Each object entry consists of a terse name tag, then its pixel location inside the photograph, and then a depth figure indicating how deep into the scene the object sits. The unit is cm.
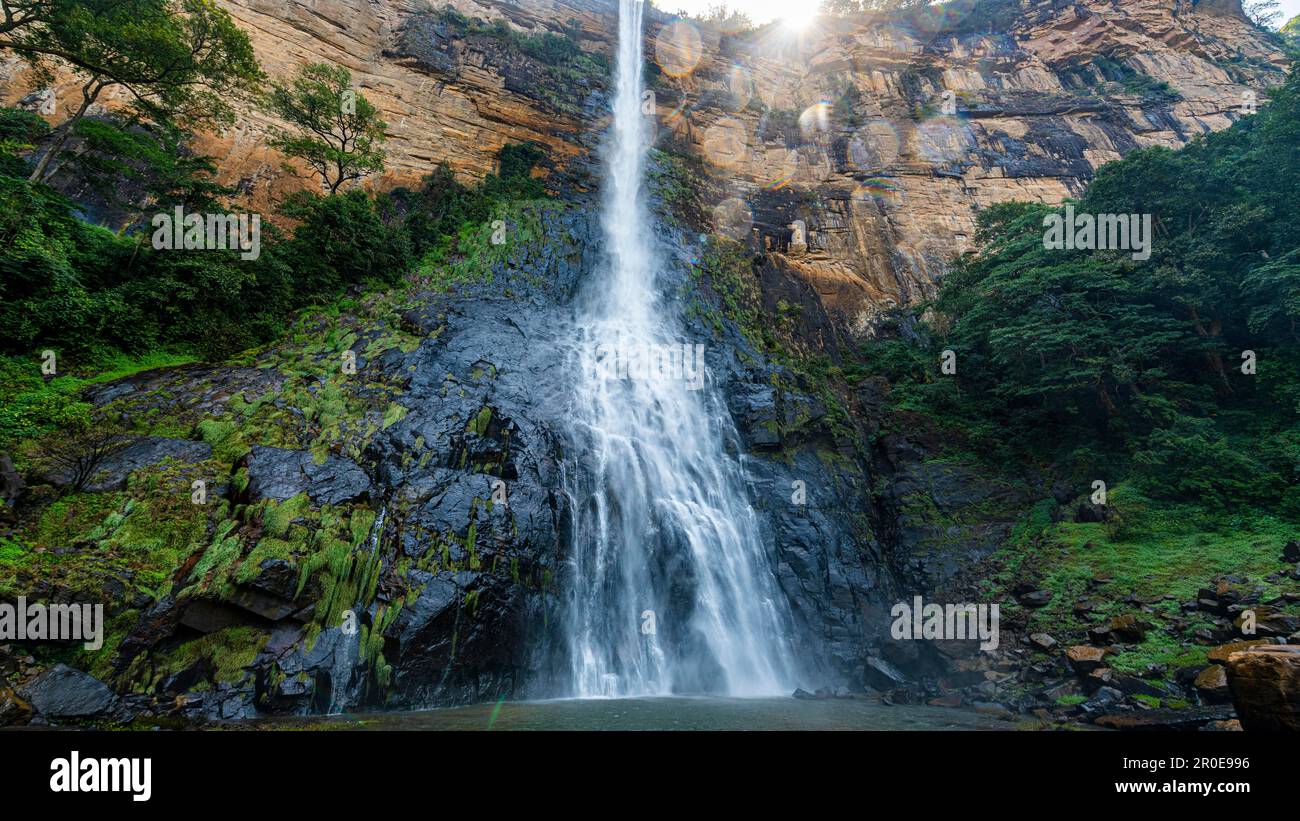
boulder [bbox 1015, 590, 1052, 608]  1169
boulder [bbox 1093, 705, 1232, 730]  614
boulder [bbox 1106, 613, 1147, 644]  914
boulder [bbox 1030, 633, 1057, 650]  1035
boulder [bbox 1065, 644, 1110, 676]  894
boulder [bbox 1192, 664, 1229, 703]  693
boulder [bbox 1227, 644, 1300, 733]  407
